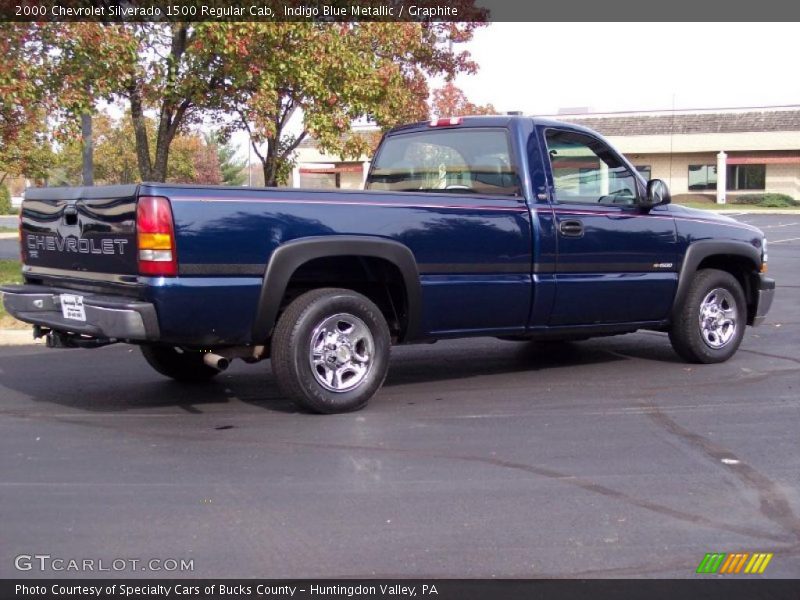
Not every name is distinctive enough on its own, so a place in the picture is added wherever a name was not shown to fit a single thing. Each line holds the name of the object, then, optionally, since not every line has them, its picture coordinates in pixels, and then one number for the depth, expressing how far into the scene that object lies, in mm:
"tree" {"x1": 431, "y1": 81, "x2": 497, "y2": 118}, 28672
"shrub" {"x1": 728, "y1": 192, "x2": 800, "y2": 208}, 48406
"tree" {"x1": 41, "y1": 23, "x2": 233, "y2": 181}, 11648
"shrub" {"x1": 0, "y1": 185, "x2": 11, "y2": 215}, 54969
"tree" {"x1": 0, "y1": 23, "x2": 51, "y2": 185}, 11312
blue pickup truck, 5977
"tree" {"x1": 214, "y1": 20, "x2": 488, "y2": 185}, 12414
